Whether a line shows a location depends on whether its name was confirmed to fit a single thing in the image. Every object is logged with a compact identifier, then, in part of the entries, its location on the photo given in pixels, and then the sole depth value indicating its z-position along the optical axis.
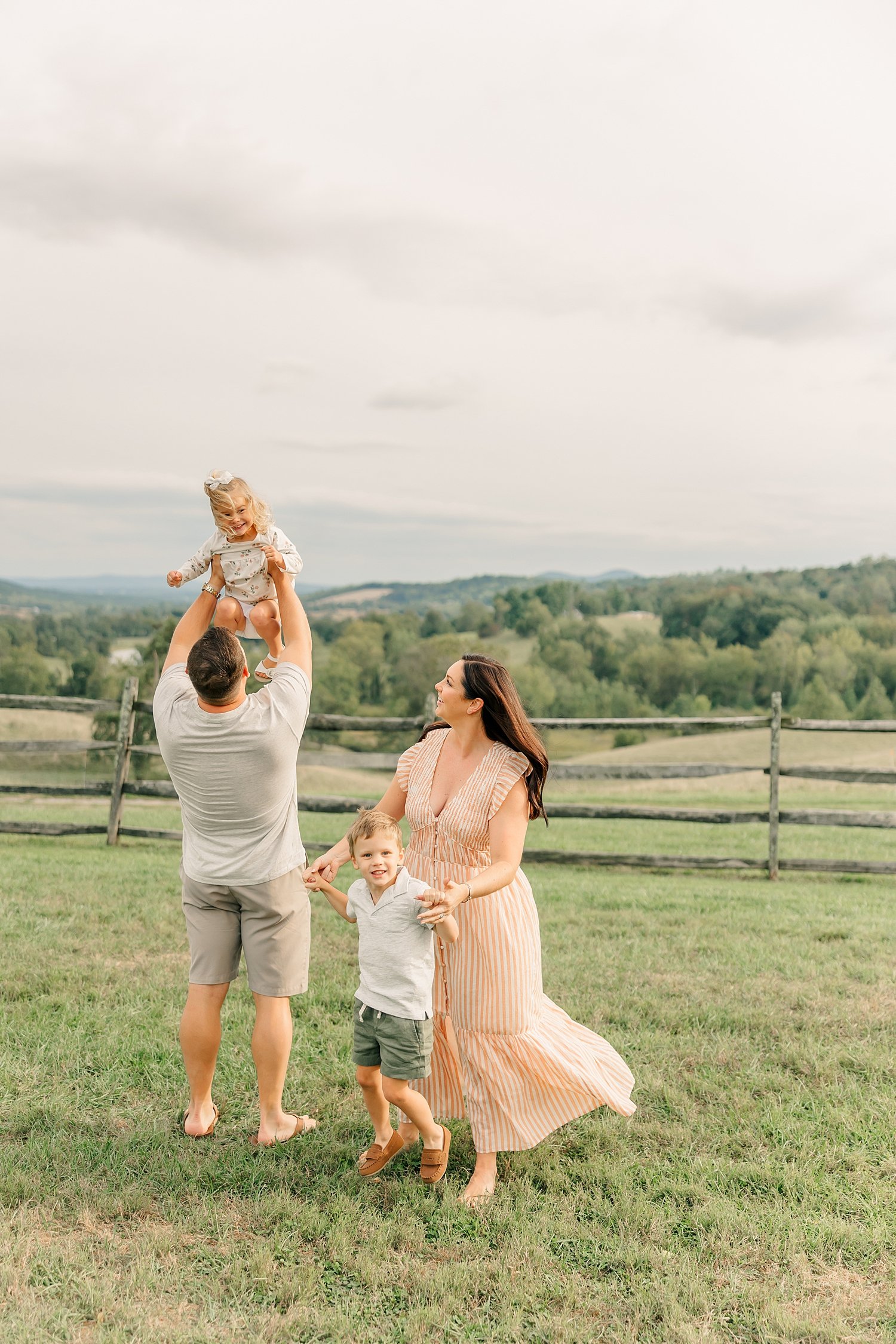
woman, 3.49
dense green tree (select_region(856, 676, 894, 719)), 69.00
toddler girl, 3.61
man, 3.37
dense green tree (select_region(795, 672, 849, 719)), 66.69
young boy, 3.25
